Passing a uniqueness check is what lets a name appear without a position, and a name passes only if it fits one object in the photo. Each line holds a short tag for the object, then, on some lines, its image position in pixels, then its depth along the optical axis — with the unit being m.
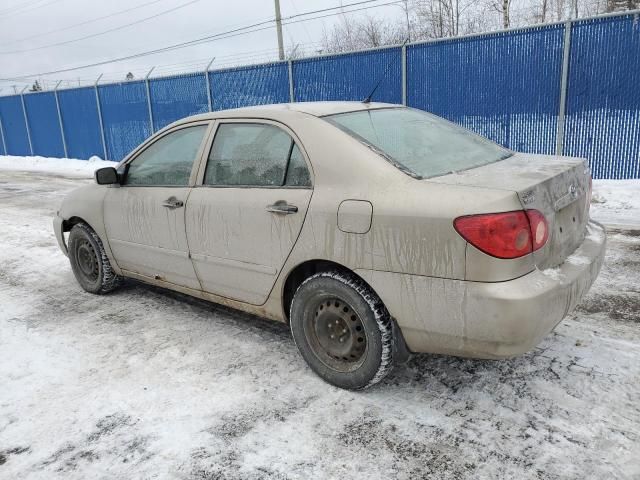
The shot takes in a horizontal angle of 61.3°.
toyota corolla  2.48
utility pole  24.28
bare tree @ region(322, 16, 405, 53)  29.97
